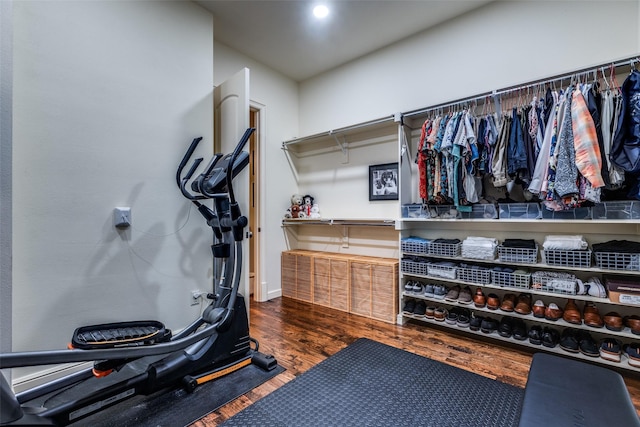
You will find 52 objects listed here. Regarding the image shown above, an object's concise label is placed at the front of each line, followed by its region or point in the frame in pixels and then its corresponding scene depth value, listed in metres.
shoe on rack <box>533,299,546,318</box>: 2.24
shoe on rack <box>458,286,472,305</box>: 2.58
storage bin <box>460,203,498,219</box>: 2.45
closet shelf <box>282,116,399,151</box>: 3.12
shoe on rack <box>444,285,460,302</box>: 2.63
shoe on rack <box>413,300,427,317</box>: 2.83
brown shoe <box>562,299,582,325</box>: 2.11
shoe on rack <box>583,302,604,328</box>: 2.04
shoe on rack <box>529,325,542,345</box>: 2.27
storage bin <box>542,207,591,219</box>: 2.04
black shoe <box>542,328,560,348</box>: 2.21
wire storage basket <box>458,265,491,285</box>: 2.48
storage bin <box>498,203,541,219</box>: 2.24
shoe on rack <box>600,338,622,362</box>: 1.97
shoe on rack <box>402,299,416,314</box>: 2.88
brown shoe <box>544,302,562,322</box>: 2.19
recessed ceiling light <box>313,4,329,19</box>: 2.75
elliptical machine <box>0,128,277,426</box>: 1.32
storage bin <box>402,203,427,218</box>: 2.83
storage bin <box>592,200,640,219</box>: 1.88
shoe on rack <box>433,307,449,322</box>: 2.72
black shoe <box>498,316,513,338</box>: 2.39
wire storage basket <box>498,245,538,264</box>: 2.27
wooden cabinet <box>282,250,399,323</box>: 3.00
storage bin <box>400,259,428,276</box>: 2.79
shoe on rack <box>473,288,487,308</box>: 2.51
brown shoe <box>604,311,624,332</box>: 1.97
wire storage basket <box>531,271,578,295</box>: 2.11
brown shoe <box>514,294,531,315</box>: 2.32
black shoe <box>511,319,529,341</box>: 2.34
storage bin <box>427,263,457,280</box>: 2.63
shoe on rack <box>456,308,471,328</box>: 2.60
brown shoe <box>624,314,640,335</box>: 1.92
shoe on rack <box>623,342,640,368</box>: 1.91
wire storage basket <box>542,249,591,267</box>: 2.05
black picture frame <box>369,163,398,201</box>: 3.33
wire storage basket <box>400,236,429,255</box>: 2.80
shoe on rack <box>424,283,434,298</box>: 2.77
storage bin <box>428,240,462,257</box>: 2.65
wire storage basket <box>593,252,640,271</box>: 1.90
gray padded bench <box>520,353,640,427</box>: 0.92
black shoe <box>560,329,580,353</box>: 2.13
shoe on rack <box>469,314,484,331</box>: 2.52
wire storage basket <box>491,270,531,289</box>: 2.30
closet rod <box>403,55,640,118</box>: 1.92
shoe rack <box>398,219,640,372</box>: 2.11
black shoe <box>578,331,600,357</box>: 2.05
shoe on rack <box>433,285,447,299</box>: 2.72
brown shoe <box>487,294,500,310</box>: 2.45
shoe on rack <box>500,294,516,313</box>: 2.37
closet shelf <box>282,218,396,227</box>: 3.12
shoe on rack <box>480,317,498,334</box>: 2.46
